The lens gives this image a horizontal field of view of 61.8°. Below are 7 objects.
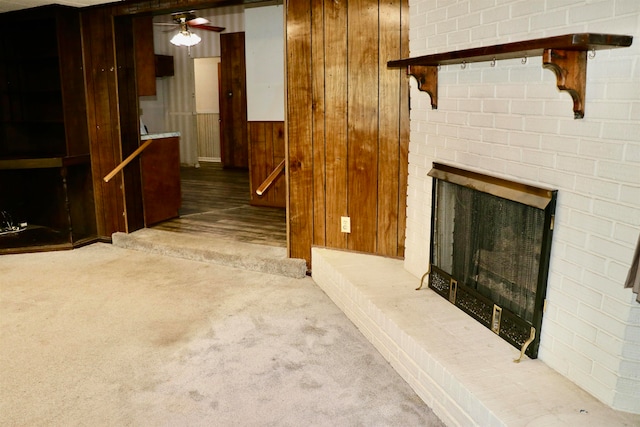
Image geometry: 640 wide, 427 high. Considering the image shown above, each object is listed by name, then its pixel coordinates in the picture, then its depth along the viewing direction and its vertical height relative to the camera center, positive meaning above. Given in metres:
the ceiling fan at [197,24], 7.28 +1.52
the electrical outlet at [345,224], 3.93 -0.76
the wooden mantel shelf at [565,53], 1.74 +0.23
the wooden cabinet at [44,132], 4.82 -0.08
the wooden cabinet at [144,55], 5.11 +0.65
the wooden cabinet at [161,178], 5.30 -0.57
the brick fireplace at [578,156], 1.85 -0.16
